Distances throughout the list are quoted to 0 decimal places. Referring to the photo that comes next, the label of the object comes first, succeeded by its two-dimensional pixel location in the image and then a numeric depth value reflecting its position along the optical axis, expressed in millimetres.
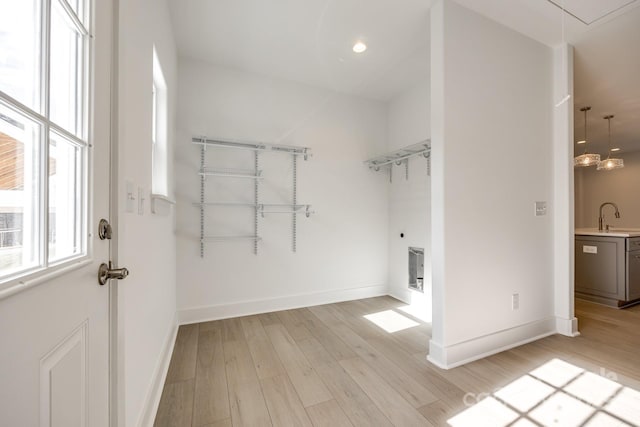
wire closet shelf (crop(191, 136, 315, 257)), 2585
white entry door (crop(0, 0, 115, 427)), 452
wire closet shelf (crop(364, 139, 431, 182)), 2693
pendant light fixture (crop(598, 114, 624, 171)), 3755
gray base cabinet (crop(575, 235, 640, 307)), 2951
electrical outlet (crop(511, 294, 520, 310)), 2141
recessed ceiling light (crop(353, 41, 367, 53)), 2380
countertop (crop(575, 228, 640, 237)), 2979
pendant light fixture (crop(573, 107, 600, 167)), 3379
